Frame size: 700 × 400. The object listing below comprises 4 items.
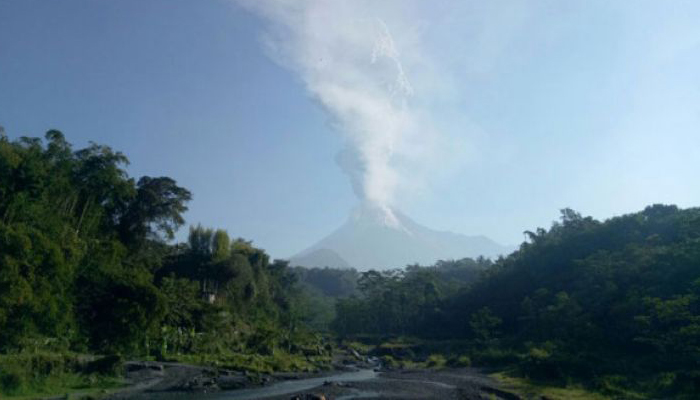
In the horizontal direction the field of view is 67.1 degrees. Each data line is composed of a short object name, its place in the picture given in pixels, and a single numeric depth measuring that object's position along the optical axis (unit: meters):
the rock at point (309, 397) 26.62
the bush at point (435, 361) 50.00
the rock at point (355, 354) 58.04
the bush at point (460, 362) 48.84
